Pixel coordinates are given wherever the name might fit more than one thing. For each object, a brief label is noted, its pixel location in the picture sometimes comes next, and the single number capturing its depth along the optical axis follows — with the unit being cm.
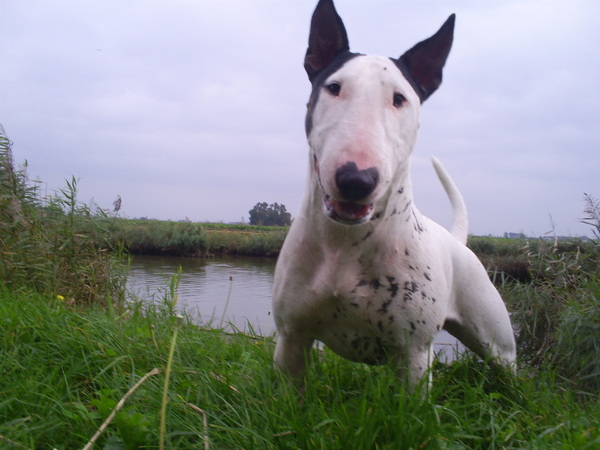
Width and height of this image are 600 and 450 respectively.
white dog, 63
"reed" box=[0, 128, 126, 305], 139
